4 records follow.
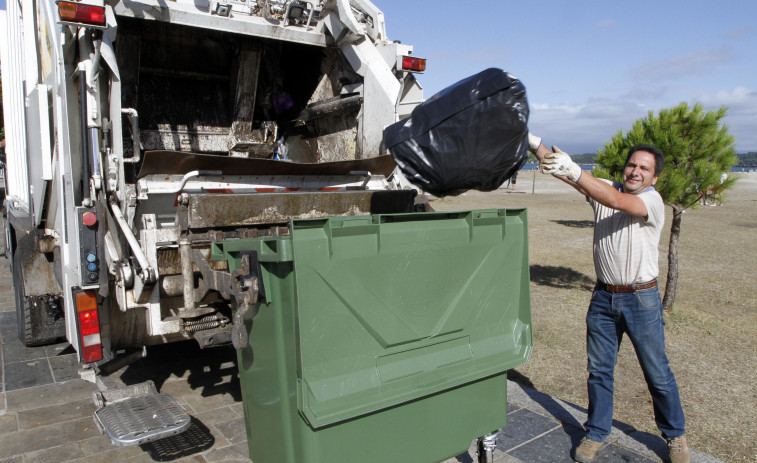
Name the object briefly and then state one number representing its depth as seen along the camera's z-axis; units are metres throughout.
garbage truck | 2.14
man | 2.84
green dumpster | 2.01
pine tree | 5.94
